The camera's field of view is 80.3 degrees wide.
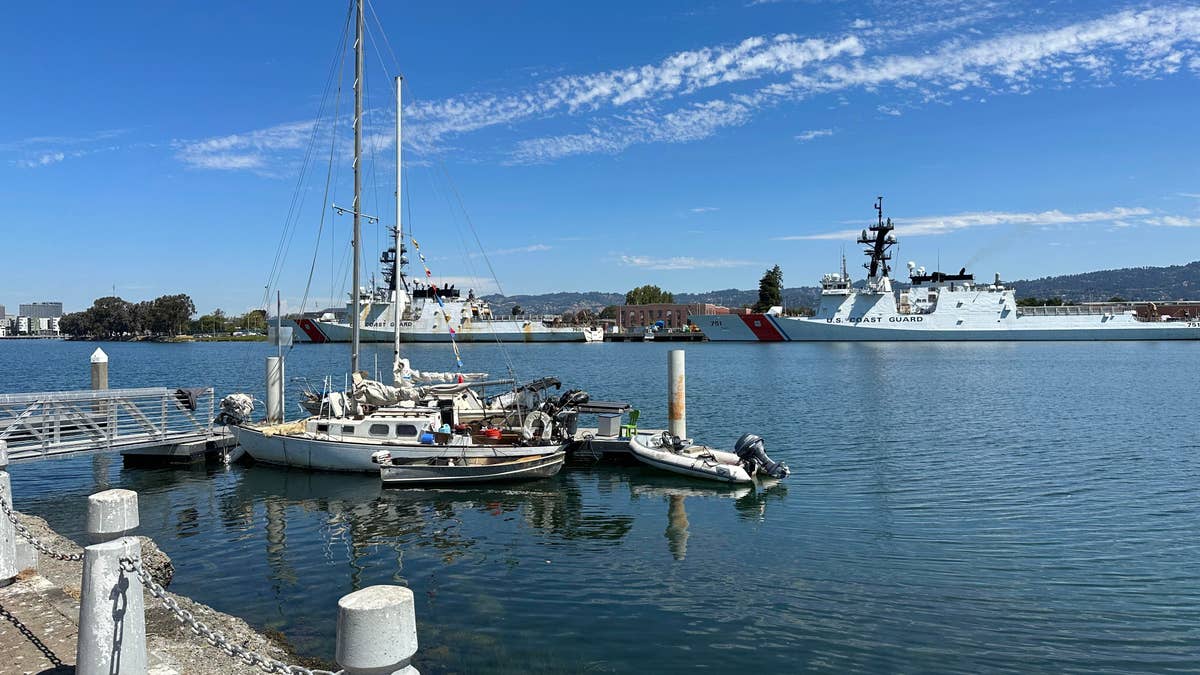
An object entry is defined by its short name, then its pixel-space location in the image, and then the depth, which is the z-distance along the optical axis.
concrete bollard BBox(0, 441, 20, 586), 6.86
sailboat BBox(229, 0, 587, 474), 19.38
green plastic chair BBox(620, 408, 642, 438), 22.17
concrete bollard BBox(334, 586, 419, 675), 3.53
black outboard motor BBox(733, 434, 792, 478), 18.98
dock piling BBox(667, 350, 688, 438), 21.62
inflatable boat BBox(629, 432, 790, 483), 18.86
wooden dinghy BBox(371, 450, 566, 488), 18.16
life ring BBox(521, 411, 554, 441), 20.67
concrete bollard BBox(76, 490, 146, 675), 4.47
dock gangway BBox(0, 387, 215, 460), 17.14
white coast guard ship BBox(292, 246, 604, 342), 101.38
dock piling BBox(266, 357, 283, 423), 23.03
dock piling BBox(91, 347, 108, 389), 22.12
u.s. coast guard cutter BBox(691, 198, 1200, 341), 94.50
